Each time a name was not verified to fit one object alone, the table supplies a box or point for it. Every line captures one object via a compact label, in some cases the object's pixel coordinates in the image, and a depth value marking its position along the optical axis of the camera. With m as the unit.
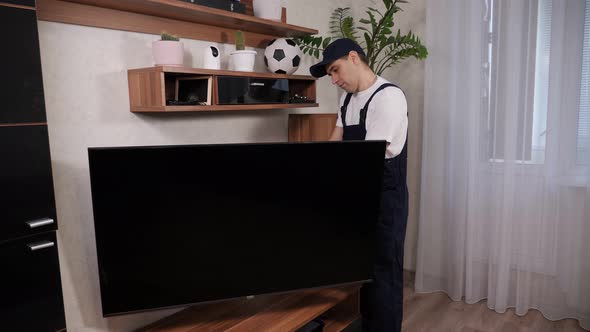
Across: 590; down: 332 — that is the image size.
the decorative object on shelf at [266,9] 2.23
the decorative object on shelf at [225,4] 1.89
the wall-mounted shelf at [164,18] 1.62
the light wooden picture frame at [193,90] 1.91
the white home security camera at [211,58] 1.98
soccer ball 2.30
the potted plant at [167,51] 1.77
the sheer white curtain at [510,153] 2.55
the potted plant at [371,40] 2.65
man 2.06
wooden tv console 1.81
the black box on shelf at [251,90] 1.95
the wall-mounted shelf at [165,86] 1.72
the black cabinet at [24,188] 1.20
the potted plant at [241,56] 2.09
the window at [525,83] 2.51
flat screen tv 1.50
